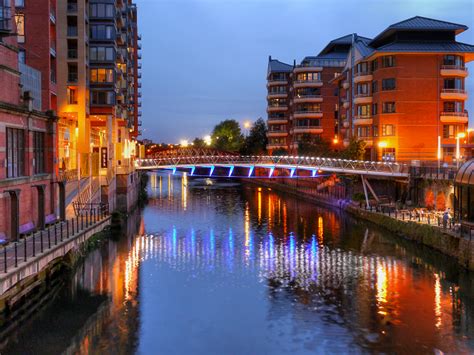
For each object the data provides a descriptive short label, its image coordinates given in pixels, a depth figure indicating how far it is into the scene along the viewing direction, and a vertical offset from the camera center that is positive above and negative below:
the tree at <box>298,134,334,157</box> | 90.40 +1.98
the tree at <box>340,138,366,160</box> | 75.44 +1.08
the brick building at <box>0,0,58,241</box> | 30.27 +0.57
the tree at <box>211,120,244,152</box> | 174.38 +6.97
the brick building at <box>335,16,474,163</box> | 73.00 +8.33
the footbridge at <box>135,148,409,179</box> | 63.03 -0.72
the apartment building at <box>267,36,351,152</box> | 113.06 +12.22
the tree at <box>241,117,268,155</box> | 139.62 +4.74
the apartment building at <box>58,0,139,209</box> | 65.75 +8.32
